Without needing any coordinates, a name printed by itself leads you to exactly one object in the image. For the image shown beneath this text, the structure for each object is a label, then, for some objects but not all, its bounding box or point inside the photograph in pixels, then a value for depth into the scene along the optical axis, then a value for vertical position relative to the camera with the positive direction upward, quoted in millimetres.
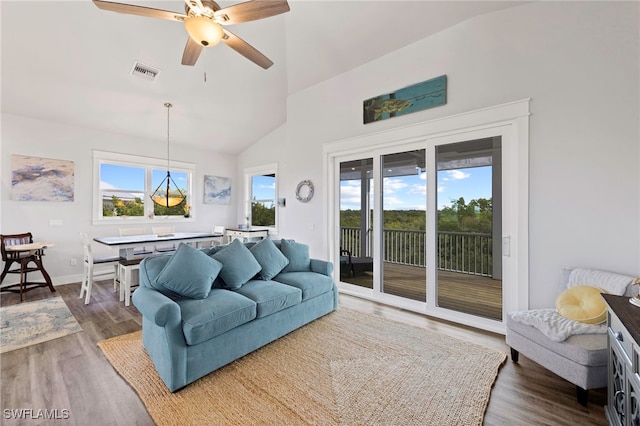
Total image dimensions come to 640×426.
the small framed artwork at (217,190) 6719 +559
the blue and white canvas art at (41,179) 4277 +535
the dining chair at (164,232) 5201 -422
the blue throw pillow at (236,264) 2779 -565
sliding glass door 3082 -137
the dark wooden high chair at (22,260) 3865 -712
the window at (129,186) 5156 +523
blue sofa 1985 -809
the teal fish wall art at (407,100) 3277 +1475
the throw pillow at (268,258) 3156 -559
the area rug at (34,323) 2680 -1277
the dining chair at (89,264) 3730 -777
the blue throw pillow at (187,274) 2354 -565
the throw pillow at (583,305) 1978 -710
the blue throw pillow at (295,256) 3559 -590
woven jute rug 1750 -1310
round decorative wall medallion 4699 +371
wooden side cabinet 1269 -772
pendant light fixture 4340 +186
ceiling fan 2113 +1621
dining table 4033 -475
